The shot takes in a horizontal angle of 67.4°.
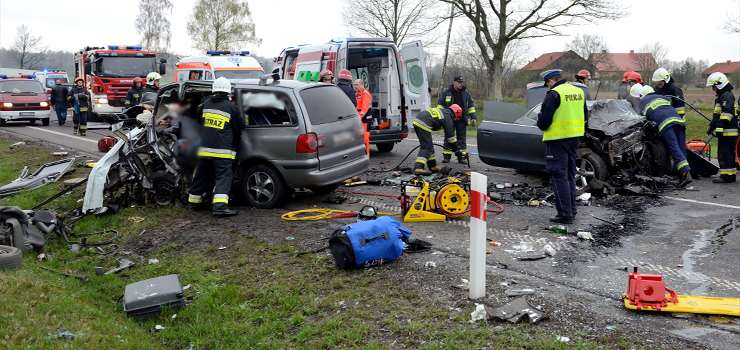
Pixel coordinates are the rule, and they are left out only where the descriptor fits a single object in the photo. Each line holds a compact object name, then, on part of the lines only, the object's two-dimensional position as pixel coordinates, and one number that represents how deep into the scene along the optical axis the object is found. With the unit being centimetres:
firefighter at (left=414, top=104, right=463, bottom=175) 950
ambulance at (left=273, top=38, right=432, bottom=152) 1139
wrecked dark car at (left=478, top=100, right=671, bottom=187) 818
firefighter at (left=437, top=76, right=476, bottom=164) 1102
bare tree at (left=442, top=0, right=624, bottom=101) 2727
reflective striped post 394
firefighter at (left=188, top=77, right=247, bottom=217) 365
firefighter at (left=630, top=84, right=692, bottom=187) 827
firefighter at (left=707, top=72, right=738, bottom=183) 867
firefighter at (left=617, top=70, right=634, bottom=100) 1183
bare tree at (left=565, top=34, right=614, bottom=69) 3741
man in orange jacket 1027
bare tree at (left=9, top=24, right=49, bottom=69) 5731
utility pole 3315
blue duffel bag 466
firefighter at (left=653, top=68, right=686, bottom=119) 996
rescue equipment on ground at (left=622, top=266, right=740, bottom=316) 366
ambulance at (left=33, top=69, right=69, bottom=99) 3459
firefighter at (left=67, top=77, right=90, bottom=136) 1700
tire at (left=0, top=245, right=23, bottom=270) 505
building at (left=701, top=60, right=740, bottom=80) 5762
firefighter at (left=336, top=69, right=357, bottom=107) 984
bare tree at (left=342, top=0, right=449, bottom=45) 3127
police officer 612
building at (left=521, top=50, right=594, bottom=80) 3631
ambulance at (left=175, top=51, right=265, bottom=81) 1617
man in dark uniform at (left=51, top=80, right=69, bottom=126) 2028
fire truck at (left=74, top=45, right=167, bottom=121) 1881
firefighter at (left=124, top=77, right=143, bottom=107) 1277
